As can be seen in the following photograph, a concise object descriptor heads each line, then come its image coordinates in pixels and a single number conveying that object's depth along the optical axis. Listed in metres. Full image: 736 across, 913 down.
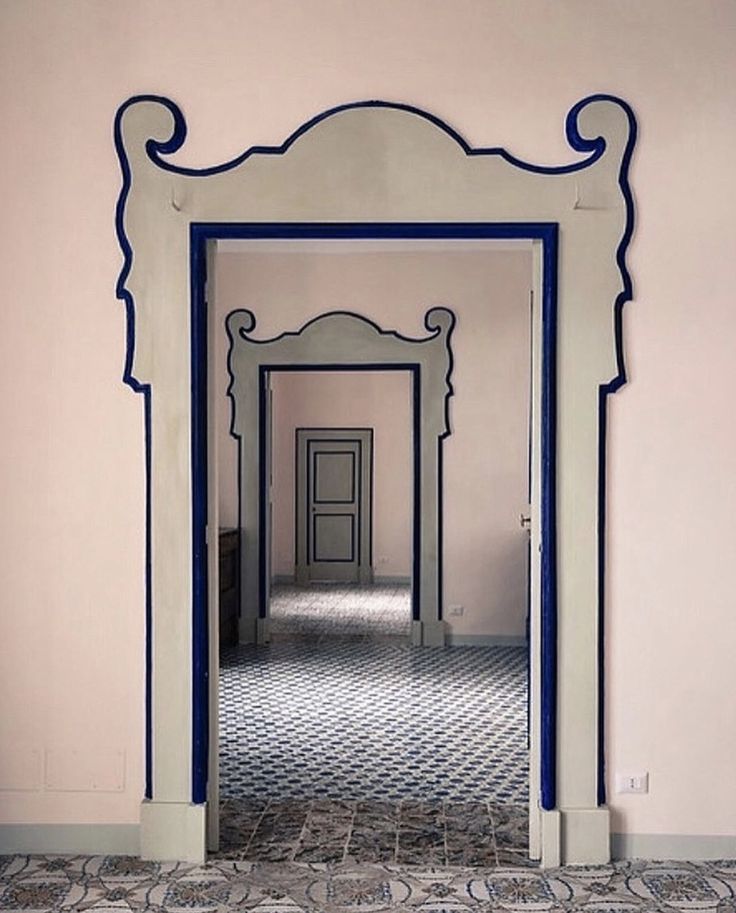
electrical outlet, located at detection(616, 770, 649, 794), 4.43
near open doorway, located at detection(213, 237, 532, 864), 8.63
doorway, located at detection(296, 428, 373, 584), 14.77
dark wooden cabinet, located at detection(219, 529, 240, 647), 9.12
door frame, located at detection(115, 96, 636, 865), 4.36
